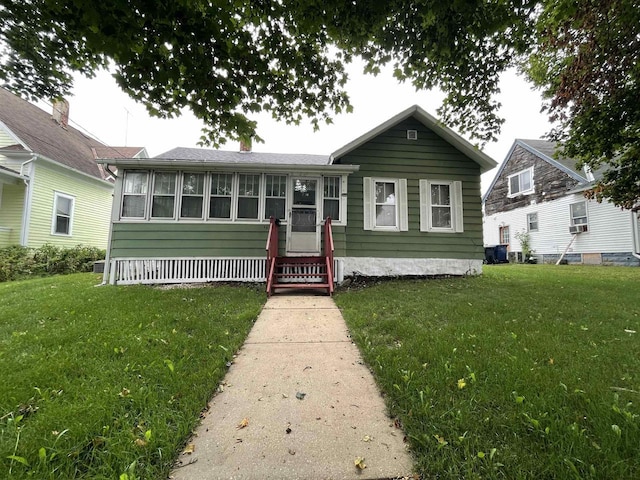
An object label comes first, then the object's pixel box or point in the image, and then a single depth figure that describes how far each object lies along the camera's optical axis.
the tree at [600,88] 5.30
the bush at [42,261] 8.43
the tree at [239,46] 3.03
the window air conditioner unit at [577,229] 13.03
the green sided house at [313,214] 7.20
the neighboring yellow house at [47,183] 9.98
